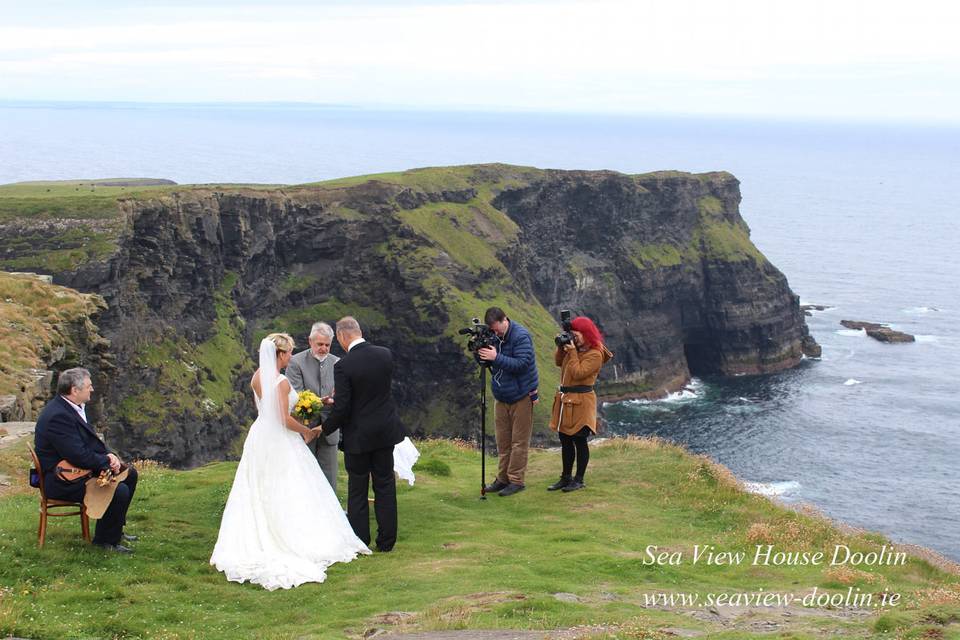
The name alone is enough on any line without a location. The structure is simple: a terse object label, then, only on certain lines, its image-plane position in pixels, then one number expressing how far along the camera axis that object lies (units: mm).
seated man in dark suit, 13148
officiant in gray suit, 15977
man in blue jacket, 17609
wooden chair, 13203
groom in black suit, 14500
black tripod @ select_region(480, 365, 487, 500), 18603
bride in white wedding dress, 13750
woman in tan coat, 18266
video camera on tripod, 17859
